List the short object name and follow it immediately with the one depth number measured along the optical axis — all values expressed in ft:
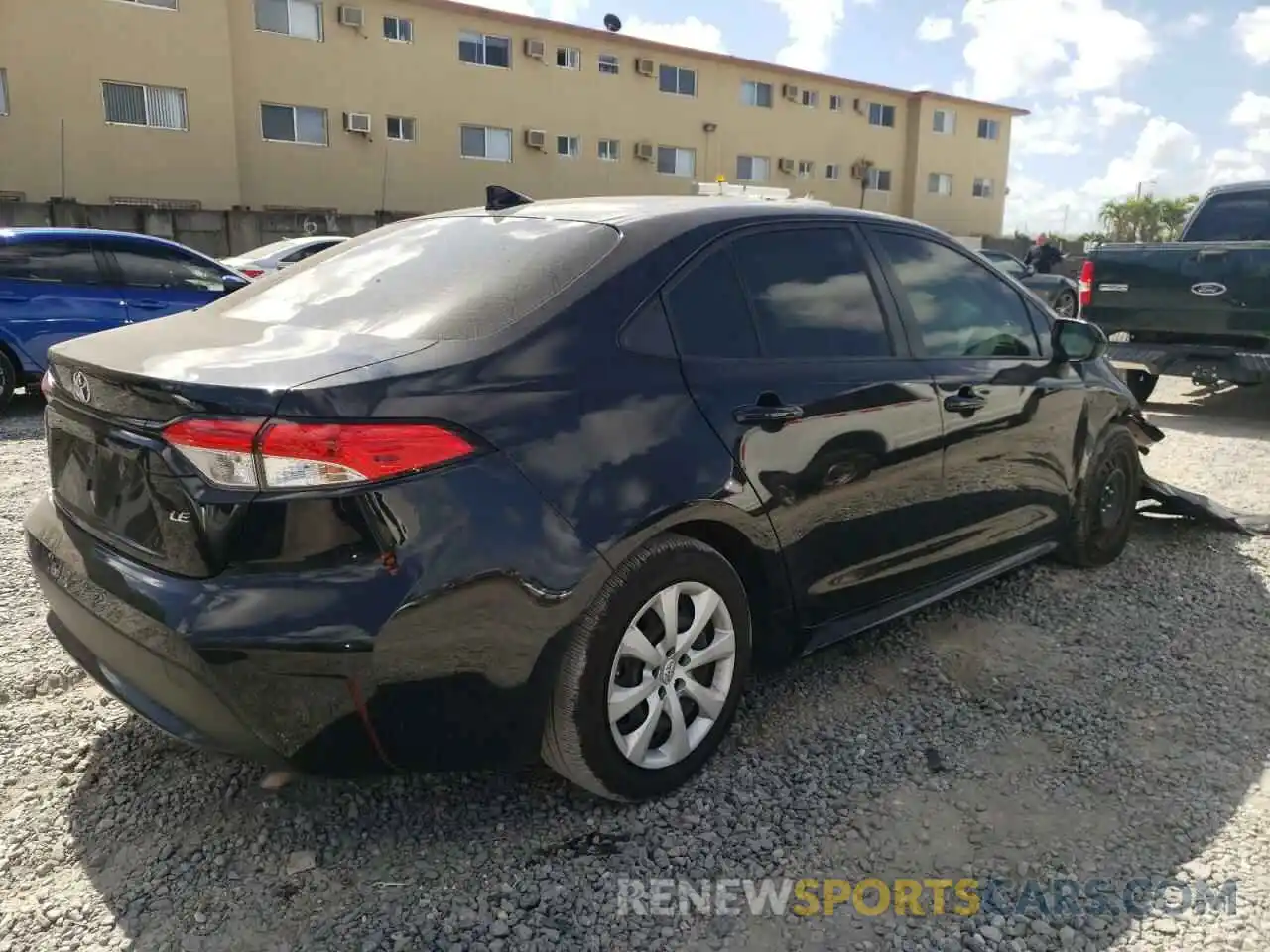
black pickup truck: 24.95
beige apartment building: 65.10
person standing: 65.87
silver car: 40.45
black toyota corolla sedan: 6.89
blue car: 26.35
